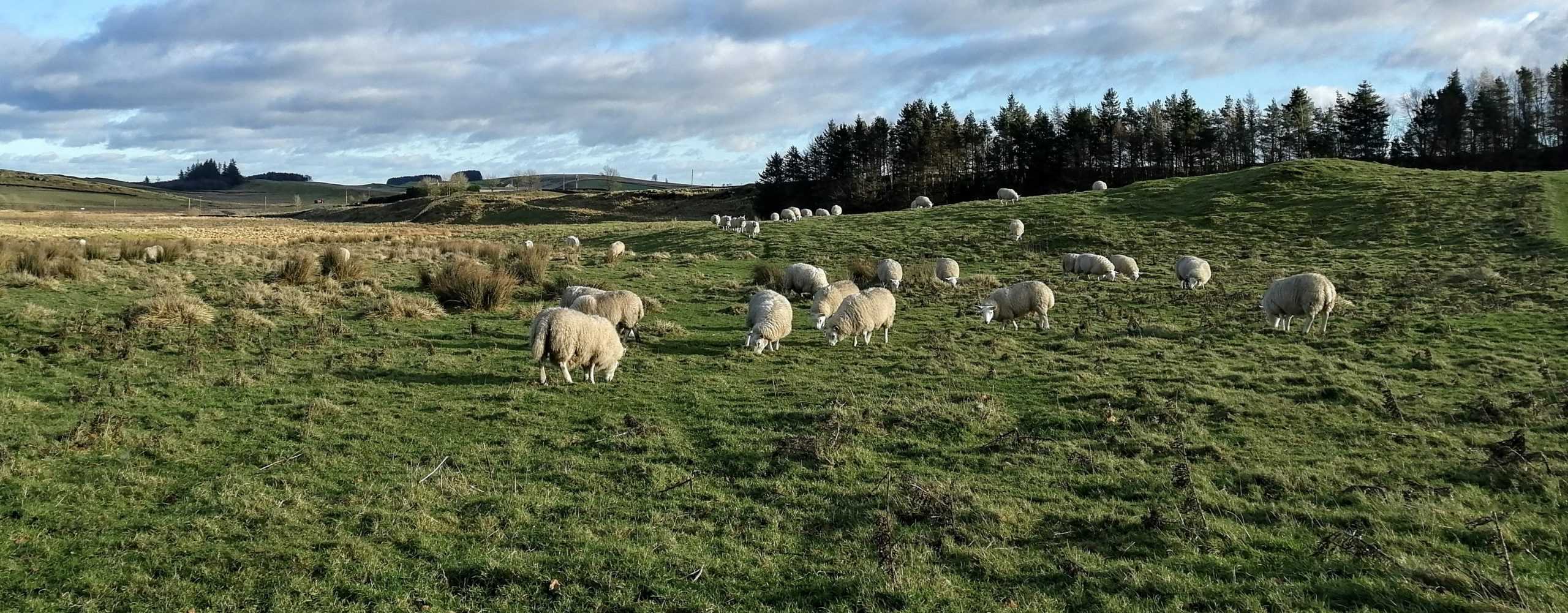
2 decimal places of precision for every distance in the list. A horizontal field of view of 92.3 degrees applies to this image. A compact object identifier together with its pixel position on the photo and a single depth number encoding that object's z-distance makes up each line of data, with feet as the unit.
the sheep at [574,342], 36.29
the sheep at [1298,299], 51.11
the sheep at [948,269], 78.84
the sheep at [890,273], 72.79
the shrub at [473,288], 58.23
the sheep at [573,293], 50.42
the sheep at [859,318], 48.83
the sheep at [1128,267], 80.59
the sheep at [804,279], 68.85
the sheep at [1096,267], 80.12
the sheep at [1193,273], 72.28
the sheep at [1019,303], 55.83
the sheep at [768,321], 46.47
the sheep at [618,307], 45.42
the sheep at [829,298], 52.70
